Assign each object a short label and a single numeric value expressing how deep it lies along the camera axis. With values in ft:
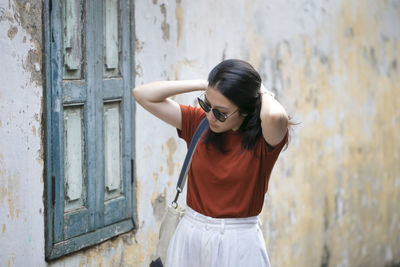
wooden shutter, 11.23
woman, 8.98
